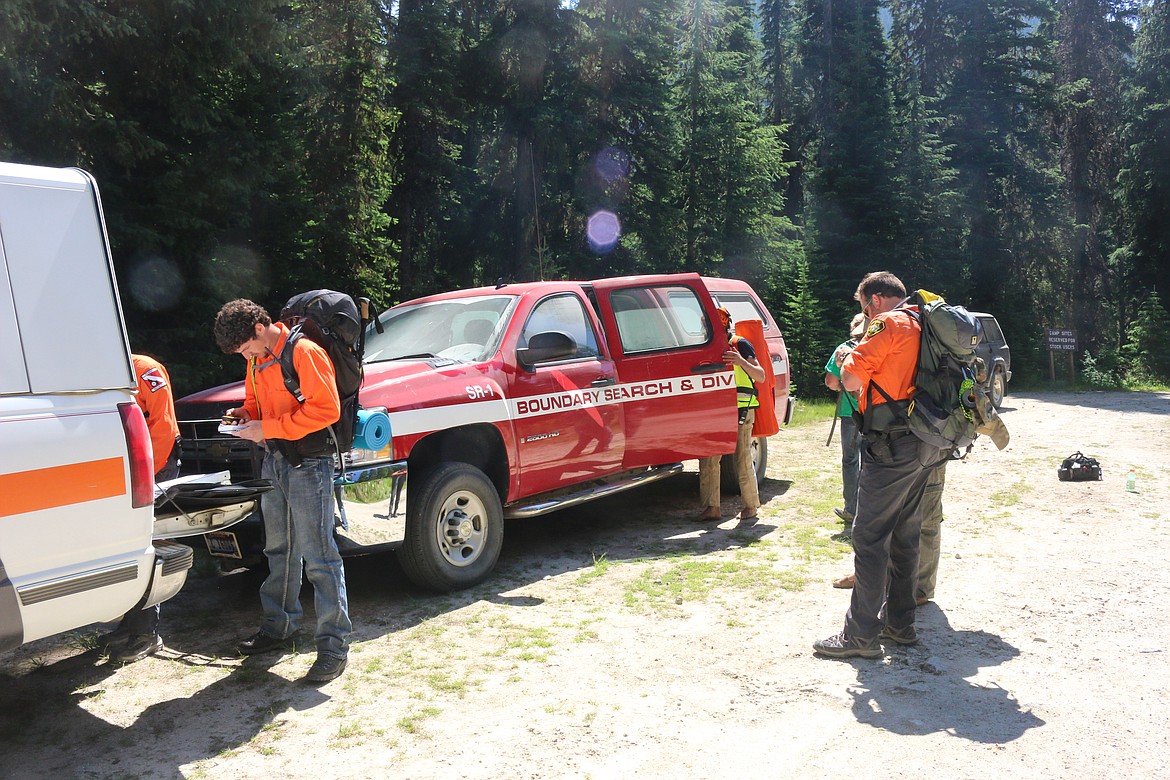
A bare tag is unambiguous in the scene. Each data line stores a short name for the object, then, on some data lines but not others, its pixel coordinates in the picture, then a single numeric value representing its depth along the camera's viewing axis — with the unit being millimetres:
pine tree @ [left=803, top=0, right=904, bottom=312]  31156
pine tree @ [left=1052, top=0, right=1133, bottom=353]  38188
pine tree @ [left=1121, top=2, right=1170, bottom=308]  35094
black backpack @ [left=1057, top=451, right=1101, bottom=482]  9852
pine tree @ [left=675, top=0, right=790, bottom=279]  29328
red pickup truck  5680
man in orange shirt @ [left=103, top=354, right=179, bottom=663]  4910
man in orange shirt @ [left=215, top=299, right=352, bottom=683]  4508
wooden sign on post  24953
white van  3404
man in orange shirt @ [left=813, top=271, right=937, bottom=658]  4758
